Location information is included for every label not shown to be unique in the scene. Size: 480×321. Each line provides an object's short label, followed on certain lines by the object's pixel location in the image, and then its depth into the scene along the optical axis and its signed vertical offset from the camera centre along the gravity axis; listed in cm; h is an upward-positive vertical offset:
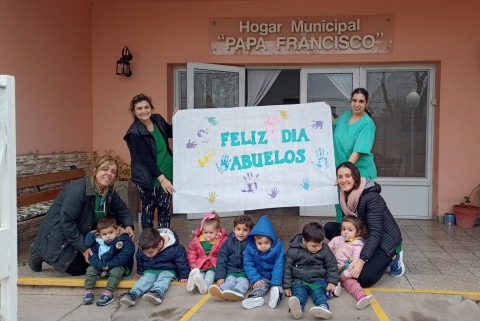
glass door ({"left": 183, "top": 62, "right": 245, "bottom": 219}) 653 +87
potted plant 608 -88
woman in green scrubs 416 +9
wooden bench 489 -65
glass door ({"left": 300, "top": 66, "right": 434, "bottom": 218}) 669 +34
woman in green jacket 384 -65
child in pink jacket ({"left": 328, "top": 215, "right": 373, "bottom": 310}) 367 -82
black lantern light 666 +119
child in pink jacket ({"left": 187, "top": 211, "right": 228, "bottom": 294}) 393 -87
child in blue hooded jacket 354 -90
